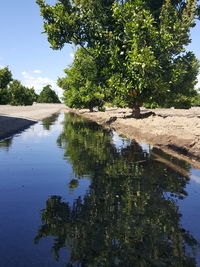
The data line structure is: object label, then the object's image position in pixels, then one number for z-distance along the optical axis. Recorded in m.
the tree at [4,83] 52.53
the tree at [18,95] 78.94
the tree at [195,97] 24.59
